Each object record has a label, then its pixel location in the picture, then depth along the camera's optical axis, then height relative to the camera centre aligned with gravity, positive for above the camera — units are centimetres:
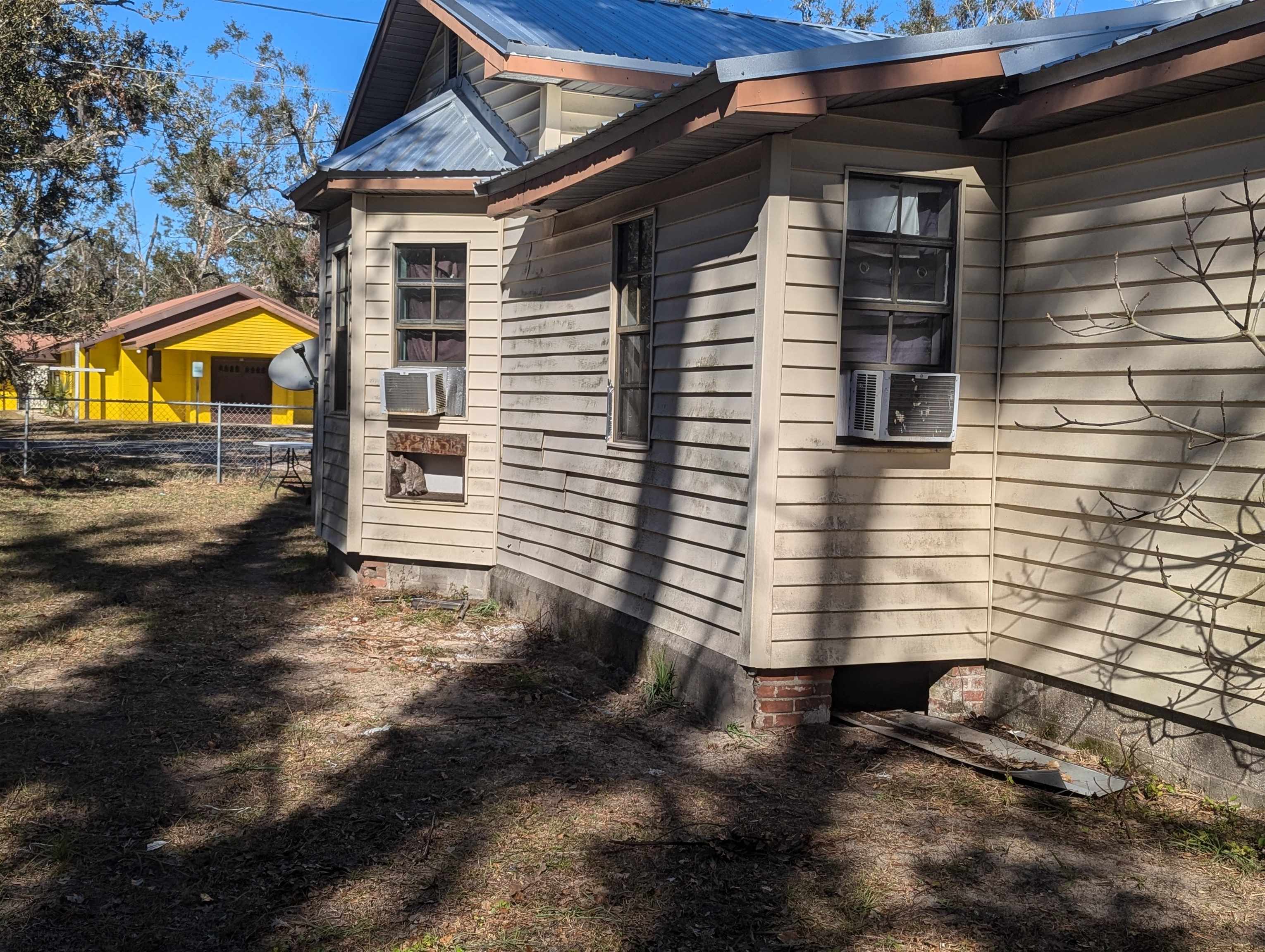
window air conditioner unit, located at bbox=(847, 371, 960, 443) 595 +10
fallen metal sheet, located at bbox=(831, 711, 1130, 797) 530 -162
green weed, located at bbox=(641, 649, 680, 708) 690 -162
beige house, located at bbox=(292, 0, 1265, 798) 510 +24
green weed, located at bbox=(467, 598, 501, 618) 955 -165
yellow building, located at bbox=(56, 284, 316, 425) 3697 +164
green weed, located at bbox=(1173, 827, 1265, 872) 451 -165
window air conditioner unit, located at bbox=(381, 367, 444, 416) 980 +17
